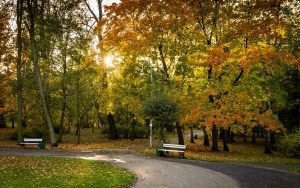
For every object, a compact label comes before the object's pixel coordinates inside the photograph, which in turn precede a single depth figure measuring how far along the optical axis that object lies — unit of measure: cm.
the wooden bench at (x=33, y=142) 2172
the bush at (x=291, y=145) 2181
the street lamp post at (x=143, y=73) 2278
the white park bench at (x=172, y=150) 1859
